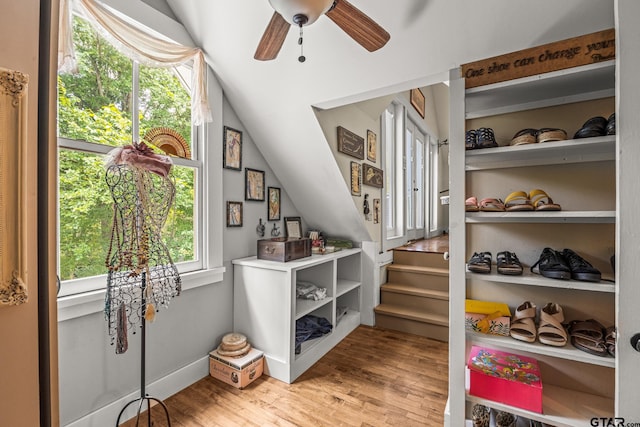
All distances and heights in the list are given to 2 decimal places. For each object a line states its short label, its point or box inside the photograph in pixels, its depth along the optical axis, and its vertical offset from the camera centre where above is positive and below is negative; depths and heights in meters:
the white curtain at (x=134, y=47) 1.36 +1.02
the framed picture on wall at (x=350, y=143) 2.49 +0.64
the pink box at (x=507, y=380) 1.28 -0.81
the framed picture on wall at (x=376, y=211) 3.15 +0.00
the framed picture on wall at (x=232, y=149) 2.32 +0.54
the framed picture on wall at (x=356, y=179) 2.69 +0.32
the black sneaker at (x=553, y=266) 1.21 -0.25
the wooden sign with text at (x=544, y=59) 1.13 +0.66
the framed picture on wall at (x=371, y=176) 2.93 +0.39
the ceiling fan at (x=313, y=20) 1.06 +0.82
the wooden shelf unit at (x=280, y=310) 2.09 -0.81
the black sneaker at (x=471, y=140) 1.40 +0.36
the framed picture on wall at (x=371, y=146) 3.05 +0.73
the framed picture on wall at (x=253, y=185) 2.52 +0.25
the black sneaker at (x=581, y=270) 1.16 -0.26
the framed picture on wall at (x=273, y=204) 2.77 +0.08
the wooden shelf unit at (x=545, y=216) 1.23 -0.03
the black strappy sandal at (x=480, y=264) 1.36 -0.27
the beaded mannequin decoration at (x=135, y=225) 1.39 -0.07
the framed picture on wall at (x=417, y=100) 4.23 +1.76
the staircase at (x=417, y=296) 2.81 -0.92
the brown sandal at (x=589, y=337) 1.16 -0.55
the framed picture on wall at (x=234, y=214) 2.36 -0.02
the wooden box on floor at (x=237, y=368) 2.00 -1.16
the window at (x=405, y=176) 3.78 +0.54
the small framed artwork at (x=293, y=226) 2.98 -0.16
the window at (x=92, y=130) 1.52 +0.49
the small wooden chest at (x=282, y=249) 2.27 -0.32
